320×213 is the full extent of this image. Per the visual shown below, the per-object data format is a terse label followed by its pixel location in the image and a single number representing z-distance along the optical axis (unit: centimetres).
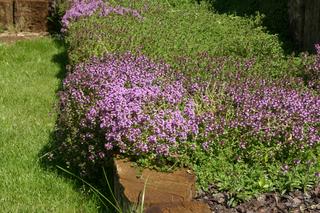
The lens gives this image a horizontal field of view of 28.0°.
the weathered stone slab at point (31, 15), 1210
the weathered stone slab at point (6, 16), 1211
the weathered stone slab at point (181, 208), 401
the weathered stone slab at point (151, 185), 427
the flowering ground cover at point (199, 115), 465
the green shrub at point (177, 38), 733
